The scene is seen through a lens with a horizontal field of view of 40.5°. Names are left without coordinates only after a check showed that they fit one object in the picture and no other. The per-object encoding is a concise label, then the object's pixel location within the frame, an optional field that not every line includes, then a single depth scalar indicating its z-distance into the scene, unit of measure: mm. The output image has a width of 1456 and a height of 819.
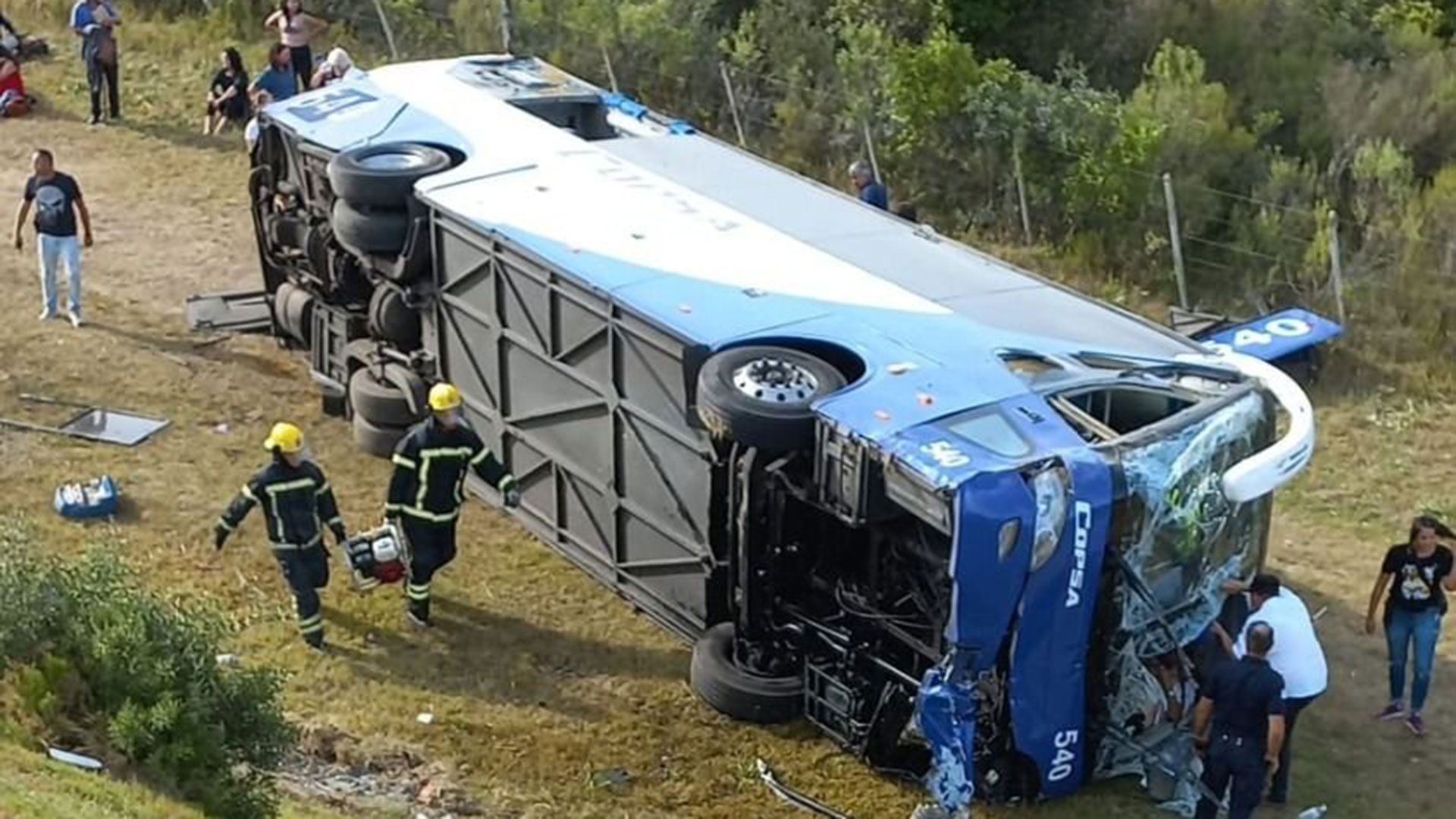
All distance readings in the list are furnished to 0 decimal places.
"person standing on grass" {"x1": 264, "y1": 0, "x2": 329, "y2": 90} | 18766
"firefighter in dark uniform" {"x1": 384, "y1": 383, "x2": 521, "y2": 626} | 10141
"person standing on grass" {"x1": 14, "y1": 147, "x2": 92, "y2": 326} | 14266
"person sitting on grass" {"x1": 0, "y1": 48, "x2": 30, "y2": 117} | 19453
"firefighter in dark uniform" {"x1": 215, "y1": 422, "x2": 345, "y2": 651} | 9984
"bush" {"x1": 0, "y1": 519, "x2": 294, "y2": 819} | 7773
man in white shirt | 8859
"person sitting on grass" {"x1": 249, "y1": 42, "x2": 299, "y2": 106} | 17766
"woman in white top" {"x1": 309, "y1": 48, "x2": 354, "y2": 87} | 15742
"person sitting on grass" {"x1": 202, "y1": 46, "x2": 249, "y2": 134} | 18844
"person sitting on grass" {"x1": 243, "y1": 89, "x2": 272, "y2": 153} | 14117
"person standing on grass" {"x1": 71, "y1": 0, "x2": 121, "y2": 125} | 19078
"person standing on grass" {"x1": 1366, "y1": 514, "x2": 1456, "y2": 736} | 9609
